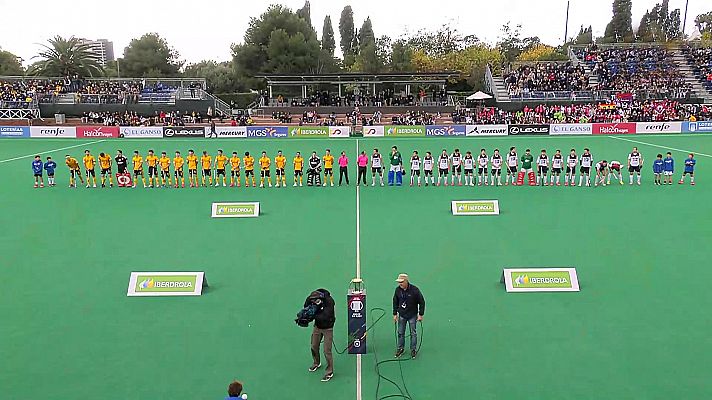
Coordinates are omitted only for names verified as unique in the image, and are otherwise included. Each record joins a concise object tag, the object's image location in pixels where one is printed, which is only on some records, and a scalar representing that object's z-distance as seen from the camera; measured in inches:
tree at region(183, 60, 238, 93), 2920.8
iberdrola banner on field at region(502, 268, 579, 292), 464.1
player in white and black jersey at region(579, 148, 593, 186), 858.8
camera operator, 328.2
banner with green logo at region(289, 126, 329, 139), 1653.5
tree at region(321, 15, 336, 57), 3853.3
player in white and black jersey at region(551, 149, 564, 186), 870.4
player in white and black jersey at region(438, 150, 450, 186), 877.8
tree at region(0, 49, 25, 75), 3075.8
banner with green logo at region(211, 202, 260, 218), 704.4
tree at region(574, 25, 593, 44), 4005.9
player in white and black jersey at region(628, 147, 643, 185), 868.0
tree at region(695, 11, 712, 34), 3757.9
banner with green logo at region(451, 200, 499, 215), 708.0
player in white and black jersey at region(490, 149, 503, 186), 871.4
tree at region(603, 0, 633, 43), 3821.4
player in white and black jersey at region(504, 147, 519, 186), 884.0
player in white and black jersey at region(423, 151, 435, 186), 866.3
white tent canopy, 1983.3
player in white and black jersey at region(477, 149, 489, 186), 883.4
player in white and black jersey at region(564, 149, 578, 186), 876.6
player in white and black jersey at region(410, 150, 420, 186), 881.5
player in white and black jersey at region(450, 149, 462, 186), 875.4
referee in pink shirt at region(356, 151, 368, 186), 867.4
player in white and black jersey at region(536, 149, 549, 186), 875.4
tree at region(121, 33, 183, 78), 3068.4
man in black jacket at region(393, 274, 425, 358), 346.6
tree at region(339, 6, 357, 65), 4141.2
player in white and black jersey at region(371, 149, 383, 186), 879.2
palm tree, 2440.9
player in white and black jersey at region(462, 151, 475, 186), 868.6
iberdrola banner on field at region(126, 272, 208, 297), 462.9
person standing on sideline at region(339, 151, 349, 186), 874.1
